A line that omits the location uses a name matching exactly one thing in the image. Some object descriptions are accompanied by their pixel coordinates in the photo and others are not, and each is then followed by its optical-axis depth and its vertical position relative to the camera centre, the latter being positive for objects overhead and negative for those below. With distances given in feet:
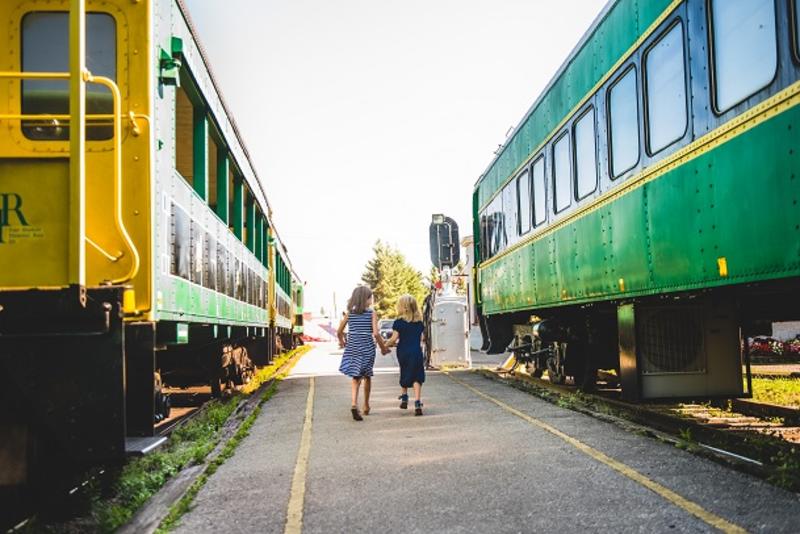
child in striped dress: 28.89 -0.54
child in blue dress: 30.60 -0.62
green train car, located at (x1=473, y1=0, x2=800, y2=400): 15.43 +3.09
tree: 274.57 +16.26
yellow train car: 13.96 +2.10
